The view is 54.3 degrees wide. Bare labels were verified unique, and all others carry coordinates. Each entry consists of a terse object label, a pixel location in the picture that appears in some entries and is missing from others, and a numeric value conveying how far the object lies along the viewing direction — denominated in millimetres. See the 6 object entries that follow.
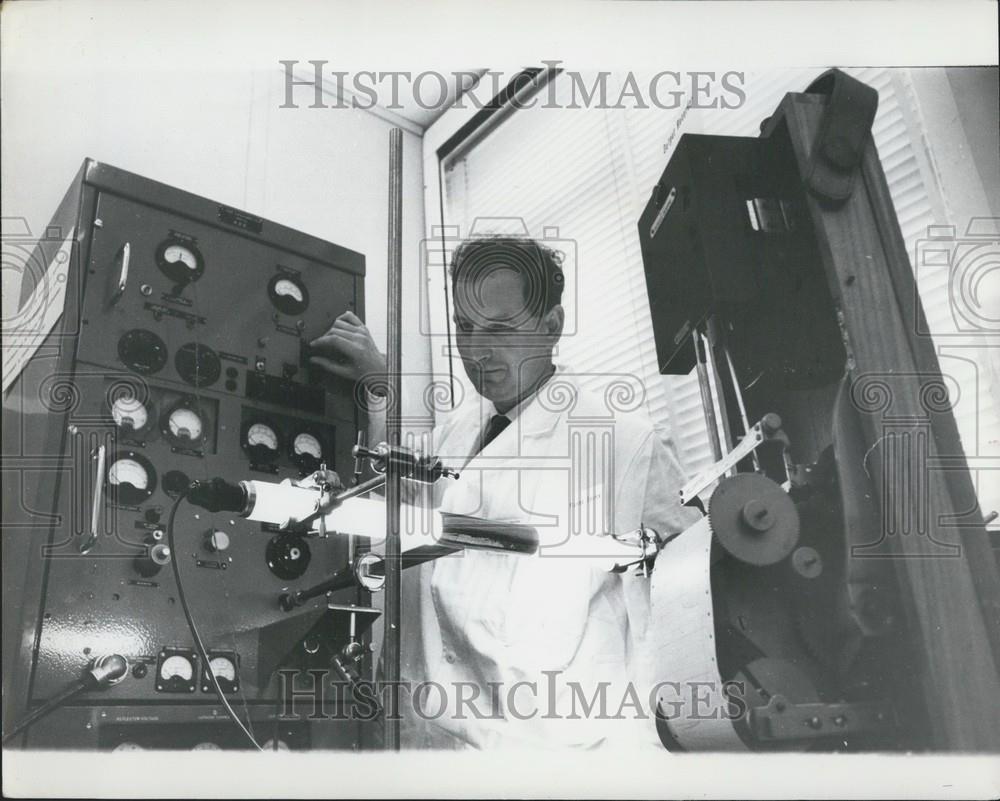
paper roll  1491
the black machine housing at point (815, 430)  1455
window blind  1691
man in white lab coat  1628
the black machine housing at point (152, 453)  1498
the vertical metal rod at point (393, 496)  1517
